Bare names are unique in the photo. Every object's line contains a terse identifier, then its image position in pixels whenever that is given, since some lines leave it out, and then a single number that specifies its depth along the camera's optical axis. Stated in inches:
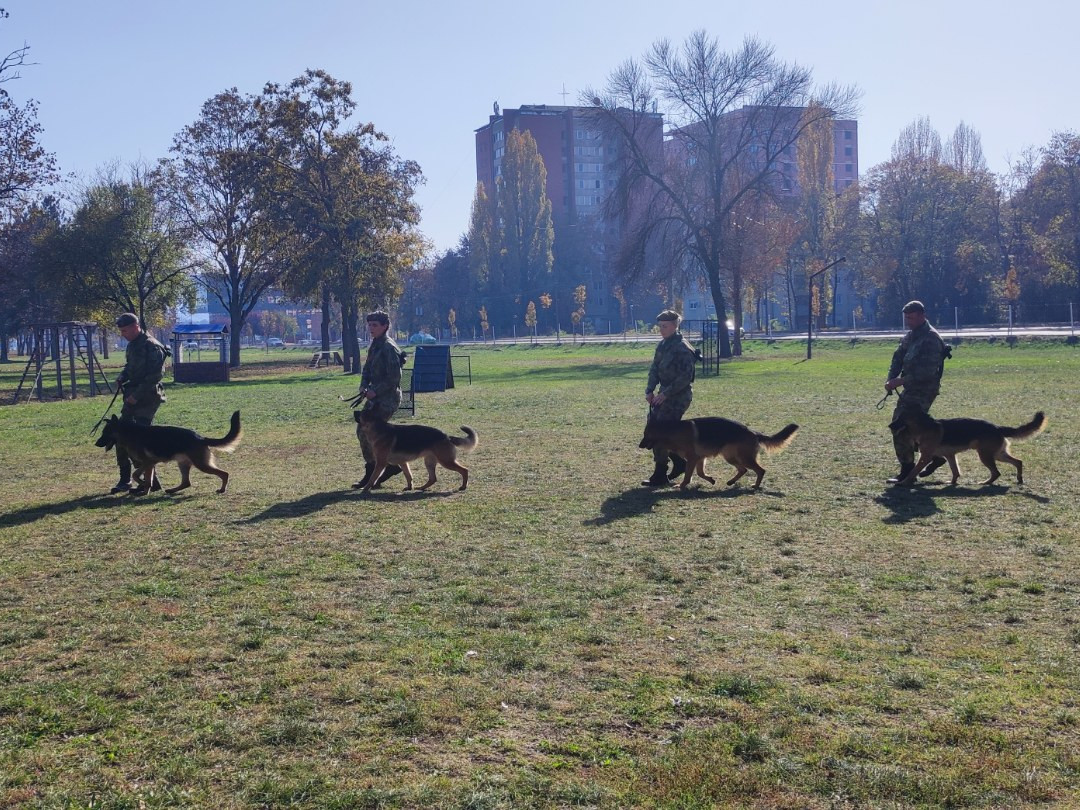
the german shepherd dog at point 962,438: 434.3
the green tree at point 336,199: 1660.9
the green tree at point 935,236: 2807.6
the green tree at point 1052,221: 2474.2
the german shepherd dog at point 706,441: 447.2
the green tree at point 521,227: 4097.0
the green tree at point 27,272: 1776.6
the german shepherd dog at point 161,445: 452.1
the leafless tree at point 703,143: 1681.8
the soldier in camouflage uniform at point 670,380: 454.3
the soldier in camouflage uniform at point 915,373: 440.8
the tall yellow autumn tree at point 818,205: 3142.2
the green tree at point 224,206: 1958.7
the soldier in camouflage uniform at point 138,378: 463.5
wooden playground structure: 1227.2
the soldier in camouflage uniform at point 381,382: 467.5
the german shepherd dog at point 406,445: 455.5
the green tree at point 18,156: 1414.9
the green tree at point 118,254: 1745.8
